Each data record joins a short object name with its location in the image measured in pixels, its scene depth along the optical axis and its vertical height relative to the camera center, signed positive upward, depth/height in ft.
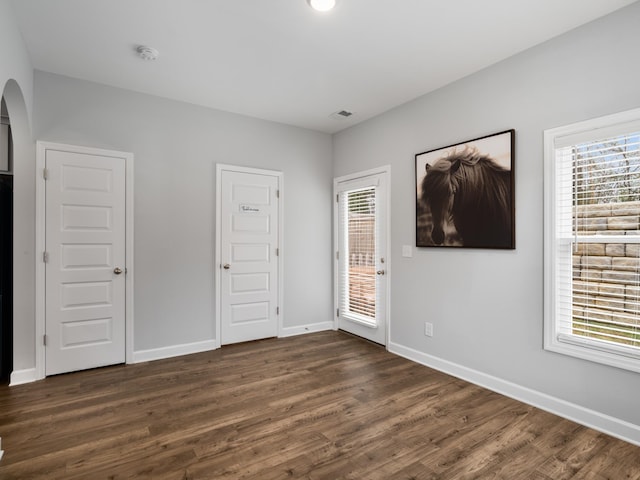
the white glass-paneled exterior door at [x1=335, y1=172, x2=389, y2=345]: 13.71 -0.64
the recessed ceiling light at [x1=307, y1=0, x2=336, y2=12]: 7.35 +5.10
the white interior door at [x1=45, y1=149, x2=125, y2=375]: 10.68 -0.67
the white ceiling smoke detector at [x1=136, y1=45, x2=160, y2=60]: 9.25 +5.14
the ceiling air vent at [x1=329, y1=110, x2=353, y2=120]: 13.75 +5.14
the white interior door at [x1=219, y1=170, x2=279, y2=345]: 13.69 -0.61
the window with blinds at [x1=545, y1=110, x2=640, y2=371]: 7.42 +0.04
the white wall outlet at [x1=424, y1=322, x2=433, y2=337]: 11.69 -3.01
